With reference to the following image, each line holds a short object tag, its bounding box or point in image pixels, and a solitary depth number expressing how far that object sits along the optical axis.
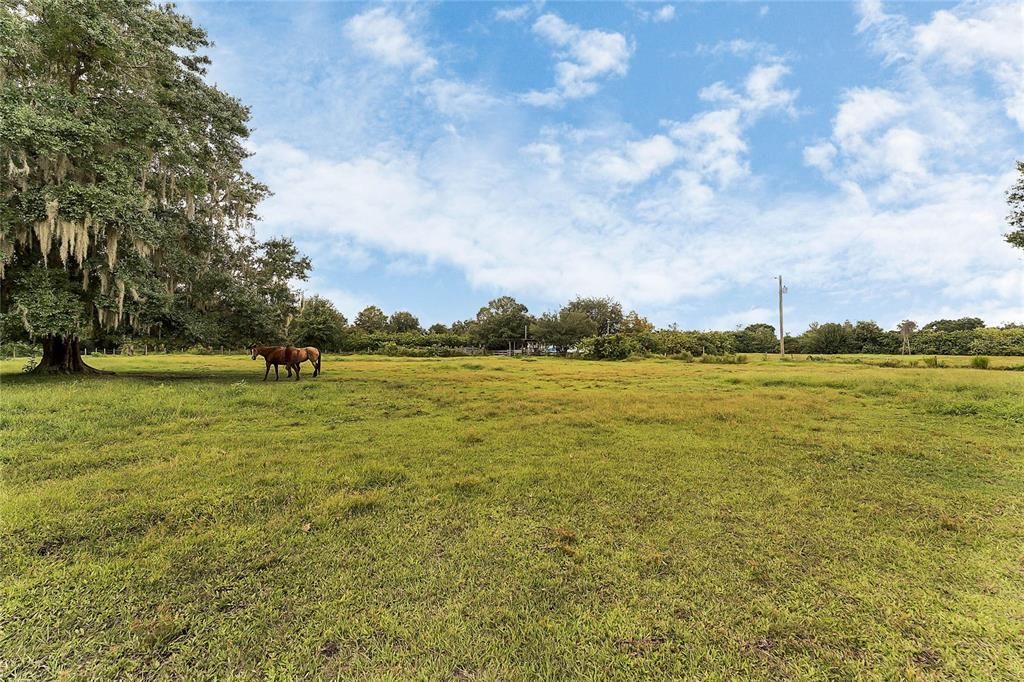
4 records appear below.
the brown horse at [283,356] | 13.48
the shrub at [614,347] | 35.97
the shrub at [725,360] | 29.74
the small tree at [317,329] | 38.91
